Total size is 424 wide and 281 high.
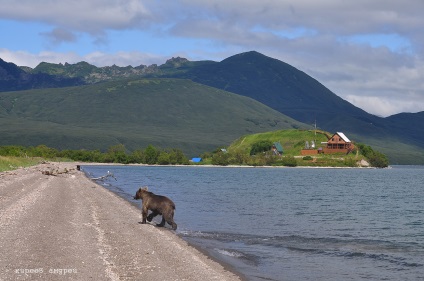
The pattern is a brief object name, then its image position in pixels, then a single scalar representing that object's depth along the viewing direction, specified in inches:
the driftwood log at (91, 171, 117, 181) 3957.7
